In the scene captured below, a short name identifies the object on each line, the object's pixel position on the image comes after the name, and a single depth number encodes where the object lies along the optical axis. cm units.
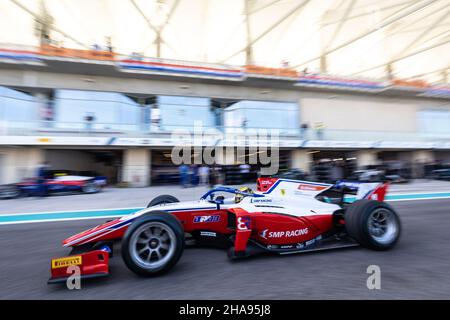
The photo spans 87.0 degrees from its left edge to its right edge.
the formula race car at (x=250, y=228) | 221
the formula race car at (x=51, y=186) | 837
